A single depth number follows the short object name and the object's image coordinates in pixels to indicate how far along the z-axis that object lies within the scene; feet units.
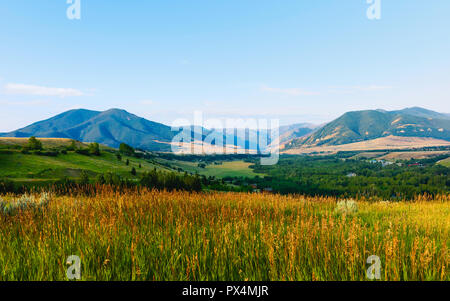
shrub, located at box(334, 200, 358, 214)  33.99
